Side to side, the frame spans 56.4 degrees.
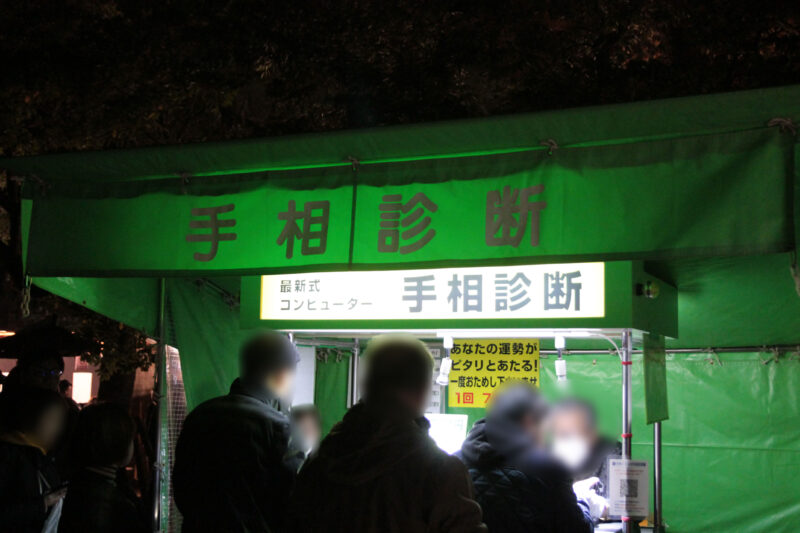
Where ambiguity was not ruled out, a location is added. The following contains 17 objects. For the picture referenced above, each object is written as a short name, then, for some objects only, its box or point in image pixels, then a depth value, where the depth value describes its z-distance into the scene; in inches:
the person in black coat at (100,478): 131.6
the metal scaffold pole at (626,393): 204.0
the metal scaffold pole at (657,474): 220.1
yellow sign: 275.1
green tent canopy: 138.2
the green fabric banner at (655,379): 223.0
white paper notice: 197.5
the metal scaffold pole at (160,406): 243.3
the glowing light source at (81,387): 748.6
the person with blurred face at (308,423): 199.6
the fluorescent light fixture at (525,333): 220.7
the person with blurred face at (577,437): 175.3
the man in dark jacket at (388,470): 100.1
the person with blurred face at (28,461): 145.7
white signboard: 204.8
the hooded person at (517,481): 138.4
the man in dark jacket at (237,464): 131.9
